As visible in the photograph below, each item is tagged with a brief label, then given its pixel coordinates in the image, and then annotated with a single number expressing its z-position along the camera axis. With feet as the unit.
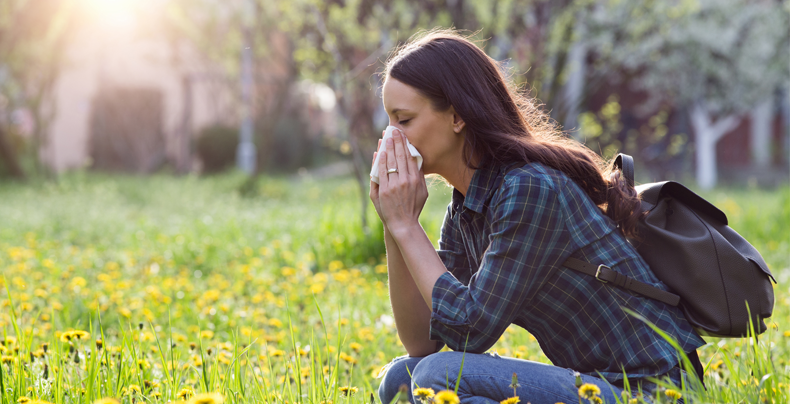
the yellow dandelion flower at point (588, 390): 9.06
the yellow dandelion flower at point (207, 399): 8.44
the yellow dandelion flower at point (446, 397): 8.87
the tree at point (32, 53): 44.75
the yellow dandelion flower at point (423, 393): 9.24
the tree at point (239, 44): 50.65
